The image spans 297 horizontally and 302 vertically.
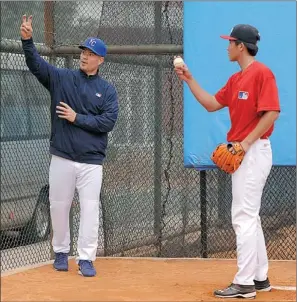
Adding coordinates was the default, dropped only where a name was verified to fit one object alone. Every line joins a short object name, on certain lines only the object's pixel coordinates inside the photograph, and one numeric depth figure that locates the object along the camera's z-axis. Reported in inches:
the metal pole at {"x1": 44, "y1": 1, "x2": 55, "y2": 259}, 593.3
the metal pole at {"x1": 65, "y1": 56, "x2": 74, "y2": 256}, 596.4
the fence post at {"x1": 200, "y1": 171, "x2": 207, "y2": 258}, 595.2
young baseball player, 436.5
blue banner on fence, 554.9
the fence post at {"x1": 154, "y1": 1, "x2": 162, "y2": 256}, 593.6
